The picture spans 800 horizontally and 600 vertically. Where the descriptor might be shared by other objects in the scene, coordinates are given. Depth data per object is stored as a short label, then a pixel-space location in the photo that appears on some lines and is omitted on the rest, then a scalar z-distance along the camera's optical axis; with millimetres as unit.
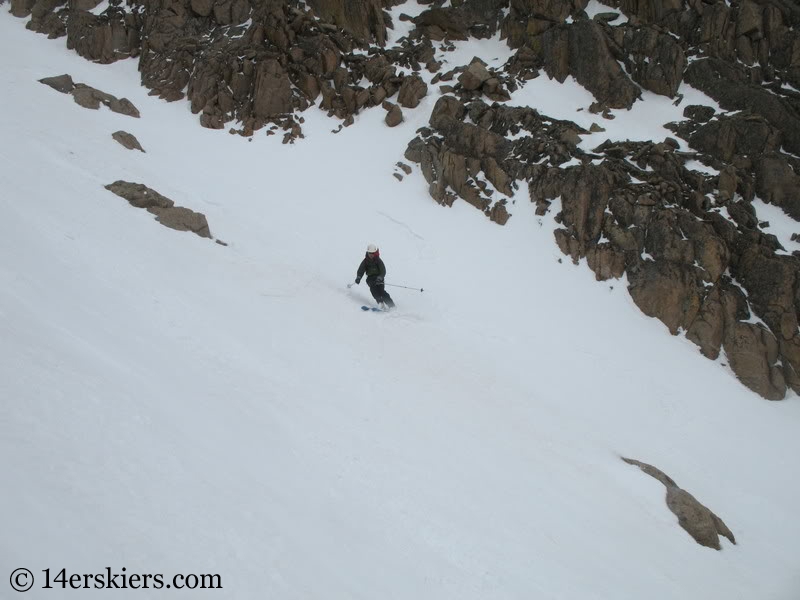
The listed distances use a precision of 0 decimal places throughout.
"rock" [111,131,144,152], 18984
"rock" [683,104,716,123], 20828
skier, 13148
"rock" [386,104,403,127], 23547
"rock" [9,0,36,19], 30884
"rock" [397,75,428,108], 24094
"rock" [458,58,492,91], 23188
